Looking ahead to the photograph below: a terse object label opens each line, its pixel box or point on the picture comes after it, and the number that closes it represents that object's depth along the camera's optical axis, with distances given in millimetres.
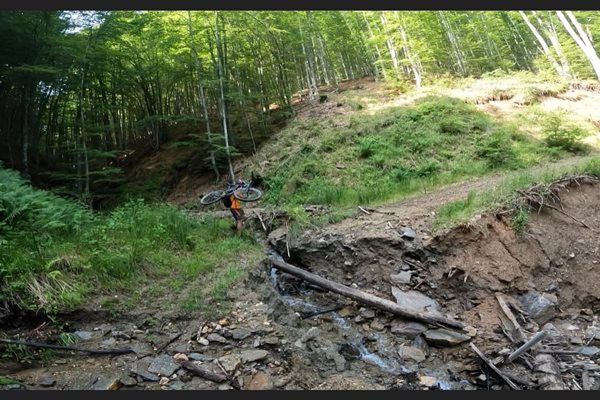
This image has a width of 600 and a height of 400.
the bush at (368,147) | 13514
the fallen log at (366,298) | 5629
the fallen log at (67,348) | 4445
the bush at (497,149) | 11812
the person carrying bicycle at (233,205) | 8969
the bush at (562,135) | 12172
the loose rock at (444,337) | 5344
